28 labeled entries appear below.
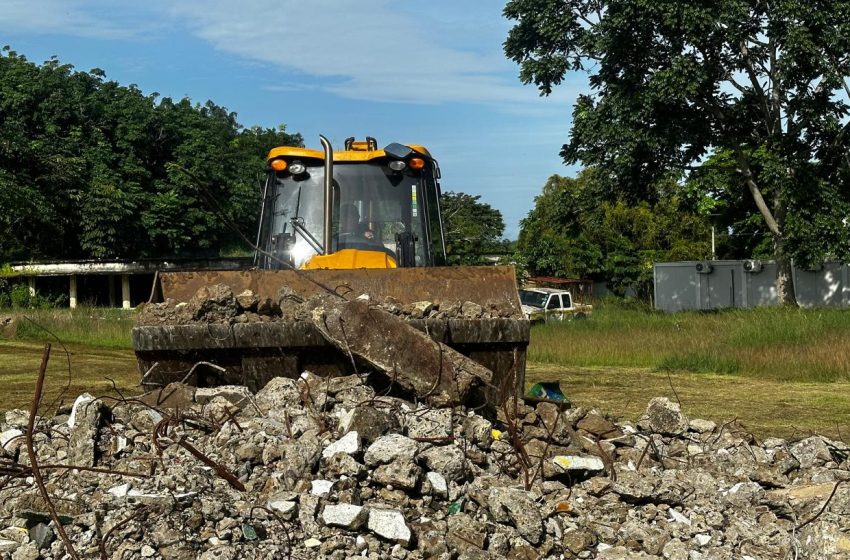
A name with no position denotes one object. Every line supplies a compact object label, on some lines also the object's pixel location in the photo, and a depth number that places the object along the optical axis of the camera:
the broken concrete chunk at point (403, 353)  6.44
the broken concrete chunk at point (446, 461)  5.43
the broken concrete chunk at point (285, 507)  4.88
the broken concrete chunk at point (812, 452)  6.48
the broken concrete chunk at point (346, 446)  5.41
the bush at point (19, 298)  36.22
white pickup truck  27.20
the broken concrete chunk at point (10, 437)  5.77
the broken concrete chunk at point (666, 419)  7.13
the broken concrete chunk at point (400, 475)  5.19
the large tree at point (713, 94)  23.06
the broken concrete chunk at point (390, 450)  5.32
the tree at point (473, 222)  42.16
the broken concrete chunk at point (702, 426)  7.11
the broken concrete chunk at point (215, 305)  7.19
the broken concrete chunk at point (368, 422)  5.61
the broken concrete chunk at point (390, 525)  4.86
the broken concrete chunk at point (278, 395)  6.25
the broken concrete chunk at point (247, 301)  7.32
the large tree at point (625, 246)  40.28
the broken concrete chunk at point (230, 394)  6.32
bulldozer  7.07
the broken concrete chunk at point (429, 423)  5.84
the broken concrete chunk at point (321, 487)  5.08
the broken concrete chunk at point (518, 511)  5.08
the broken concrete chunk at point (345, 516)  4.84
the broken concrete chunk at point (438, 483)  5.29
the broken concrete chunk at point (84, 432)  5.41
